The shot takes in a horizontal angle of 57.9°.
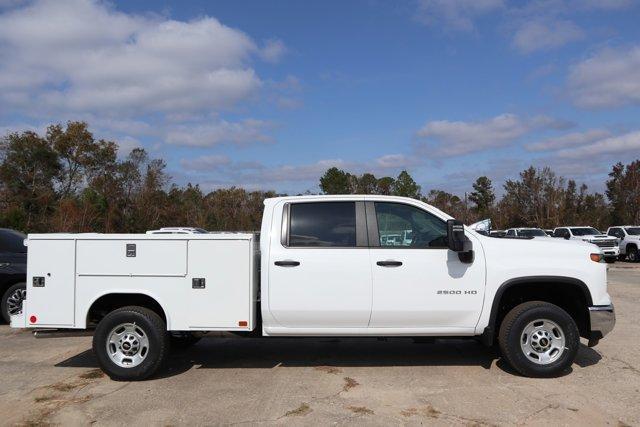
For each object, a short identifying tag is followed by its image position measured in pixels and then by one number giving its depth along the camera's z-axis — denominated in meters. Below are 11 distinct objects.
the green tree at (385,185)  52.46
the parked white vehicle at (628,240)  28.64
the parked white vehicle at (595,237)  27.69
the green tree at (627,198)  53.97
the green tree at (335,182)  54.87
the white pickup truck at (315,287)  6.27
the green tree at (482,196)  65.31
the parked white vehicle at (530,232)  28.77
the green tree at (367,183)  52.25
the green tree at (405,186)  54.59
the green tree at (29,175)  42.19
